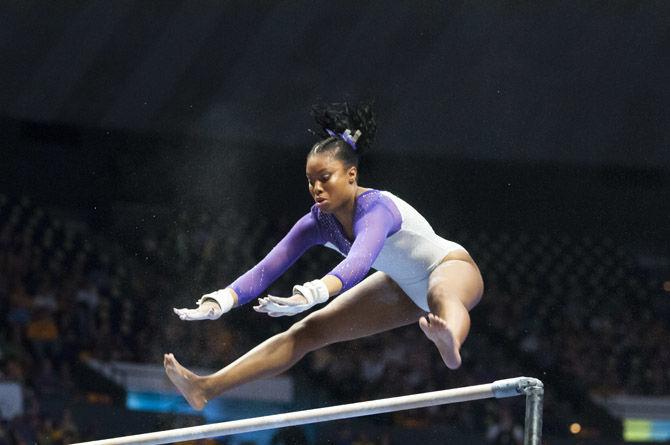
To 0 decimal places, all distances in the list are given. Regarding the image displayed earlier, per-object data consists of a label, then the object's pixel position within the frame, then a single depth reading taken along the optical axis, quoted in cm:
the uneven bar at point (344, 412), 718
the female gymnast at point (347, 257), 845
